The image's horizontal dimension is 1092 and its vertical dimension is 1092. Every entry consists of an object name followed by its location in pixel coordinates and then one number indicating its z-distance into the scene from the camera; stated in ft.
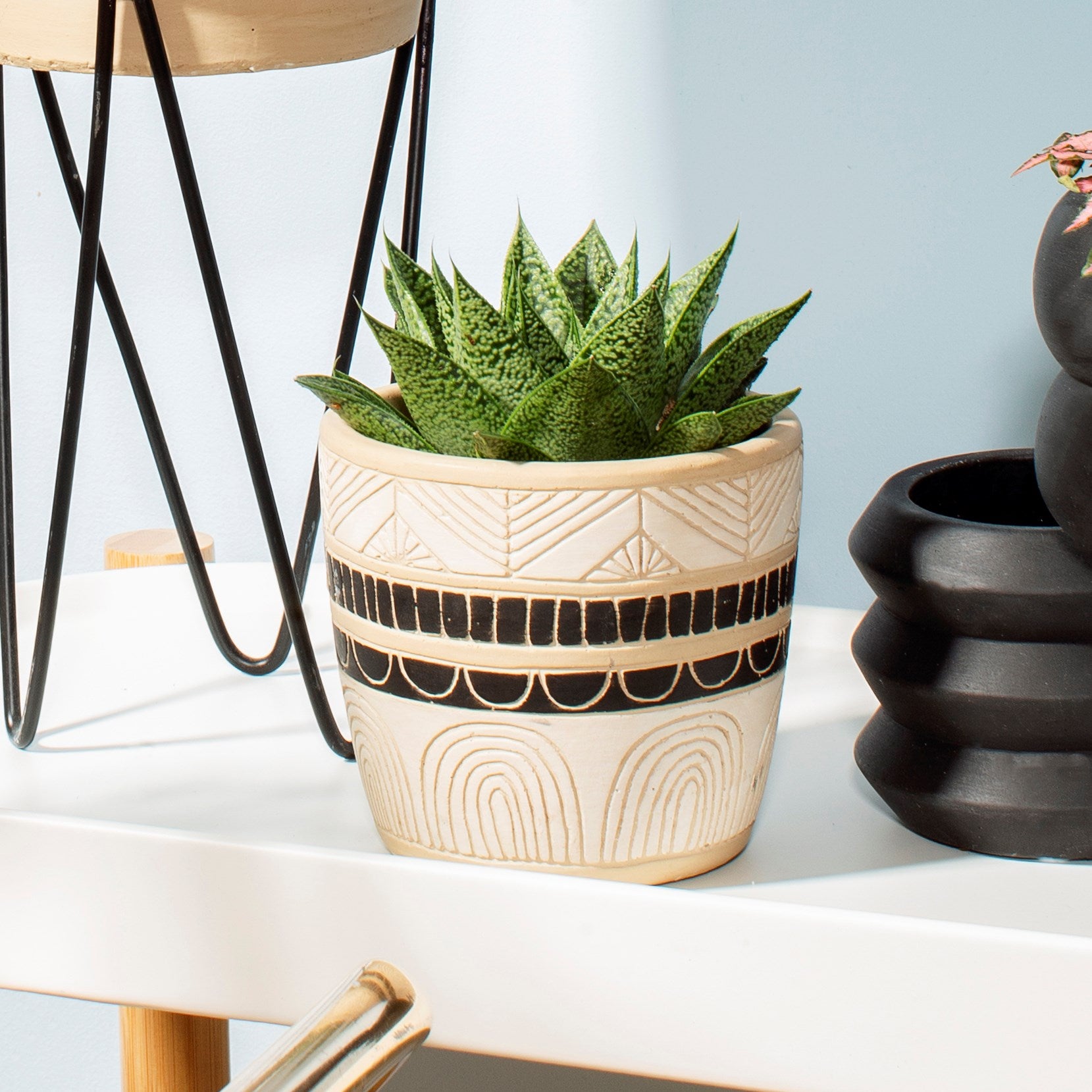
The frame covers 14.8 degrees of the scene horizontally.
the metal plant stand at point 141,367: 3.61
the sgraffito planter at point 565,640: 3.38
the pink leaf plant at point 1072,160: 3.42
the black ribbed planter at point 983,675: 3.50
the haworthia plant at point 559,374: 3.38
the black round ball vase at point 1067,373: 3.43
